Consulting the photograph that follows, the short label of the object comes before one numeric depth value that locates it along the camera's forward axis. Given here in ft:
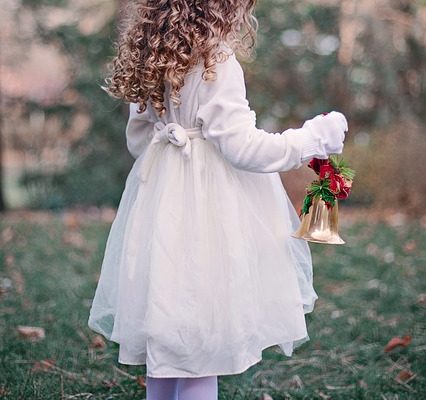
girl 7.89
